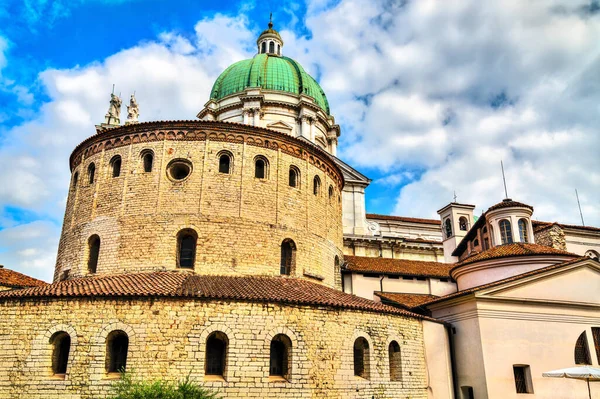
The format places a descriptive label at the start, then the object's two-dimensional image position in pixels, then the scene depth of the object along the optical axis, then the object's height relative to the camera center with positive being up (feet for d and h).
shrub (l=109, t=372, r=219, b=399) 45.39 -0.81
